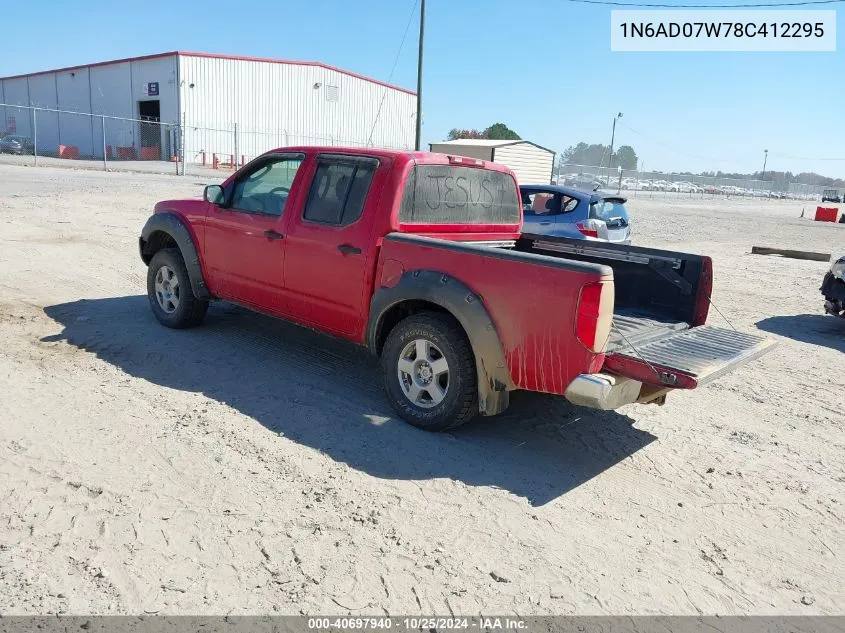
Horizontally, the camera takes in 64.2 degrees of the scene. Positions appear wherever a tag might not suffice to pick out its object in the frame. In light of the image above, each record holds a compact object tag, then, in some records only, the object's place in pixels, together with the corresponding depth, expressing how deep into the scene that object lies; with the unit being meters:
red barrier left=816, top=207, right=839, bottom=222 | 35.41
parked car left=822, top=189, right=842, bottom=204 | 63.83
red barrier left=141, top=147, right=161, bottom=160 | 38.41
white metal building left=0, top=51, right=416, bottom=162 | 38.28
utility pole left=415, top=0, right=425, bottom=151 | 21.57
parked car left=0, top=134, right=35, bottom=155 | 36.44
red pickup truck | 3.86
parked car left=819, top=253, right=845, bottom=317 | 8.34
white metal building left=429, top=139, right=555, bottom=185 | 32.25
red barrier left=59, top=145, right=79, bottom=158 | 40.68
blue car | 10.66
